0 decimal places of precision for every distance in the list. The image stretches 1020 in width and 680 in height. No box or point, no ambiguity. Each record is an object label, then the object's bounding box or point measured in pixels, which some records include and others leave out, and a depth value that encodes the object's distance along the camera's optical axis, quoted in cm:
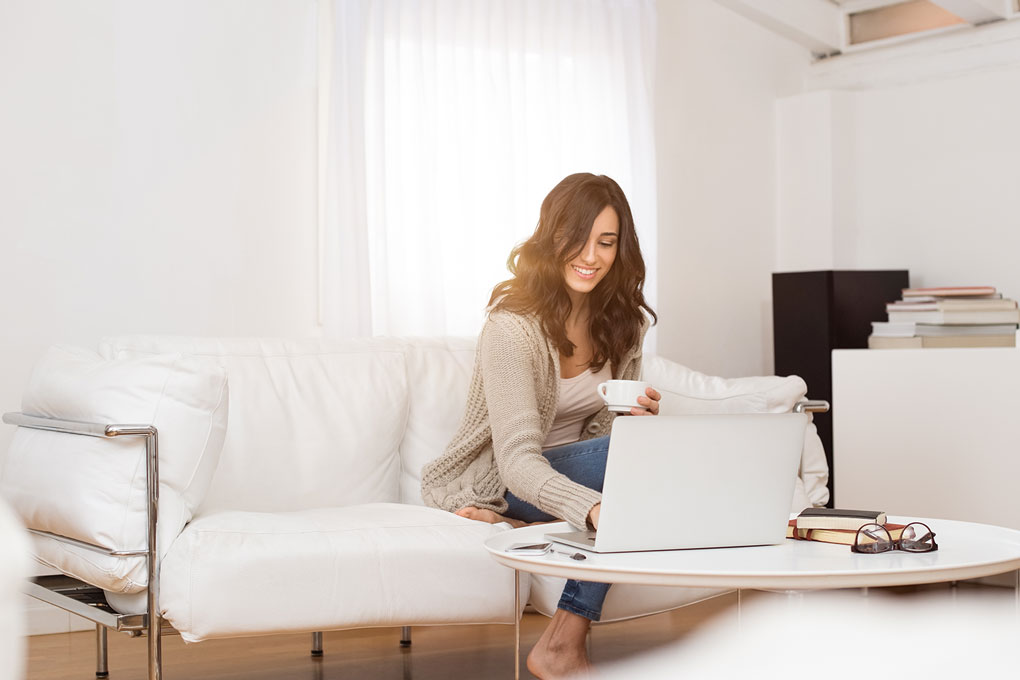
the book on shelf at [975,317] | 395
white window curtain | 378
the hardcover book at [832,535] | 191
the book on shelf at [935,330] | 394
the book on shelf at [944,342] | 392
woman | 253
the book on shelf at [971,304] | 396
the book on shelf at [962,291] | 398
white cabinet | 371
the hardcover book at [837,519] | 195
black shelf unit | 437
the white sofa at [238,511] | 221
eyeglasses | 183
